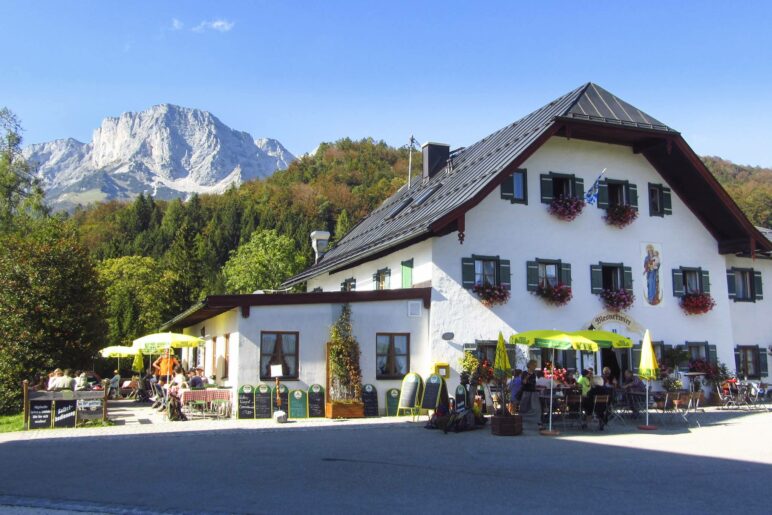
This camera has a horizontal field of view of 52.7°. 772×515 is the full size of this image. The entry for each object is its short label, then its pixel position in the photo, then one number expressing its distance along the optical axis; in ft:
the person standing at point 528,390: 58.18
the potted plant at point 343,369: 63.72
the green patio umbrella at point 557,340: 54.13
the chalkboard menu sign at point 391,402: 64.59
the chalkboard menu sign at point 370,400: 63.67
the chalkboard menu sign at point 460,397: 55.11
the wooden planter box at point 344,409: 61.46
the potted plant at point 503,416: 50.34
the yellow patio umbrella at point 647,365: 53.31
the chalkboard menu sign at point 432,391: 56.49
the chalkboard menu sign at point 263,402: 60.75
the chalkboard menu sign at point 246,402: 60.23
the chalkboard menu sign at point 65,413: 55.11
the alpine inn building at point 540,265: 64.85
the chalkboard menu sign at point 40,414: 54.44
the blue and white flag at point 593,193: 73.56
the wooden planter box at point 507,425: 50.31
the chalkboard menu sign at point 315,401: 61.98
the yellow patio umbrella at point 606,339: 57.16
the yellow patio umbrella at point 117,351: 87.45
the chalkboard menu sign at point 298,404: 61.41
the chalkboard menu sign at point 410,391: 60.59
